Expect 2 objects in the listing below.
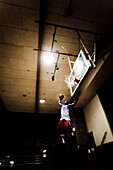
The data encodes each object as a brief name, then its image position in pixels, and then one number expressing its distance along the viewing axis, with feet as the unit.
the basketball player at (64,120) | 14.30
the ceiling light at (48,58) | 15.87
